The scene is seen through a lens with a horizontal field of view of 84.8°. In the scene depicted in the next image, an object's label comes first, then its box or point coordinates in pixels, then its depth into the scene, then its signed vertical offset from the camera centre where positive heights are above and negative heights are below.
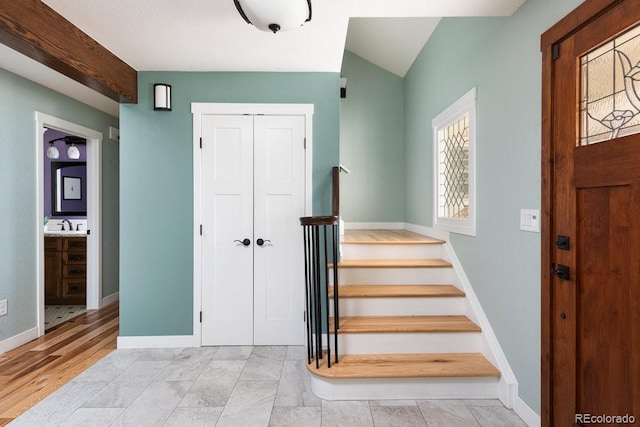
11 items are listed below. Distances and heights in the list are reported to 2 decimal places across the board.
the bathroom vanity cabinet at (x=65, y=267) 4.37 -0.72
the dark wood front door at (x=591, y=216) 1.38 -0.02
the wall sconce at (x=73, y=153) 4.56 +0.75
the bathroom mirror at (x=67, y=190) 4.87 +0.28
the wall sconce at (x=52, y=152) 4.44 +0.73
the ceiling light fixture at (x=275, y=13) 1.78 +1.04
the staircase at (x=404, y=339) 2.21 -0.90
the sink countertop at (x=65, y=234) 4.36 -0.30
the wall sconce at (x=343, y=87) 4.50 +1.64
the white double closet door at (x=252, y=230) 3.06 -0.17
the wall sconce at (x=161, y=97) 2.98 +0.96
